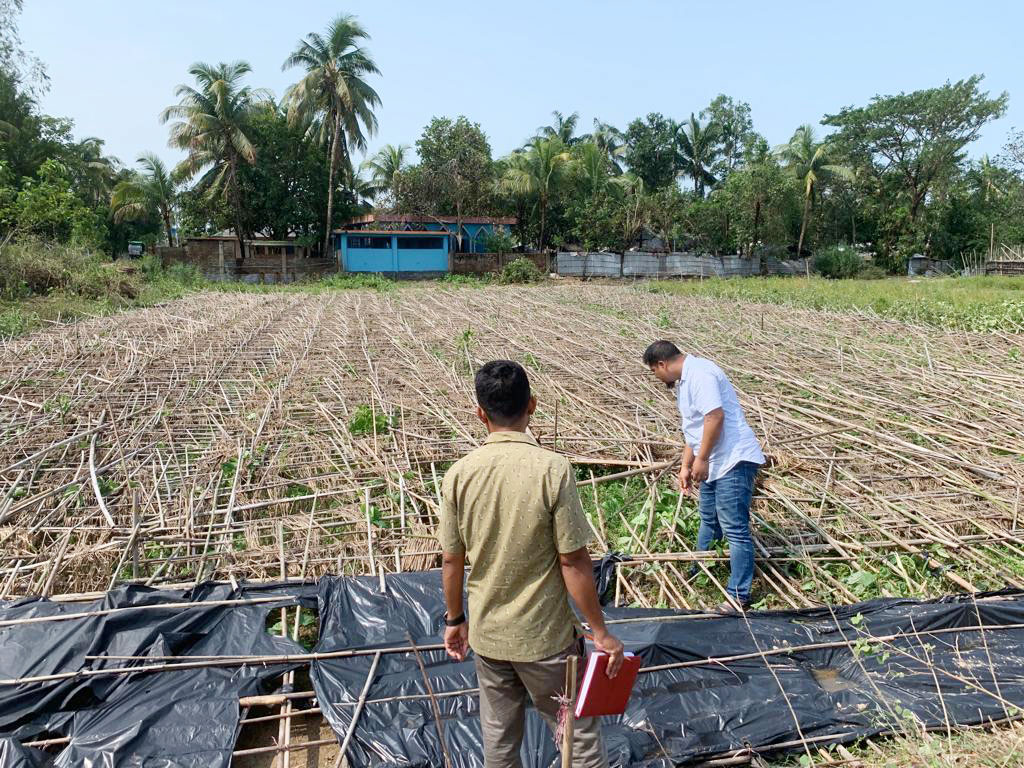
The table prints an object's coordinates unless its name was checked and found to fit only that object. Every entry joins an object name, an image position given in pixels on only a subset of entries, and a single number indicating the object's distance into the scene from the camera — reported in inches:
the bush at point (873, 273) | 1128.3
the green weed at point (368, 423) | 236.1
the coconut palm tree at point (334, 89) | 1059.3
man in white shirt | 134.4
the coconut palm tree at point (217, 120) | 1000.9
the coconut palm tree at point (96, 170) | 1226.0
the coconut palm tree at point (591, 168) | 1138.0
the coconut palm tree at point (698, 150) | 1376.7
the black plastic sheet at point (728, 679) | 100.7
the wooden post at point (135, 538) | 144.3
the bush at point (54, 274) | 532.1
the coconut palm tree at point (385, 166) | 1273.4
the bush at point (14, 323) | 398.0
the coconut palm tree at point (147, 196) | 1112.8
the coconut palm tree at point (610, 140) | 1441.9
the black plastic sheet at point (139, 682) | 98.5
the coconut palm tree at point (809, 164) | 1175.0
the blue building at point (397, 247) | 1087.6
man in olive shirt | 75.1
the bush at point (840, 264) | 1161.4
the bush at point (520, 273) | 1027.3
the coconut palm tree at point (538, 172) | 1098.7
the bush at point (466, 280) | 981.6
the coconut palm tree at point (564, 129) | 1401.3
